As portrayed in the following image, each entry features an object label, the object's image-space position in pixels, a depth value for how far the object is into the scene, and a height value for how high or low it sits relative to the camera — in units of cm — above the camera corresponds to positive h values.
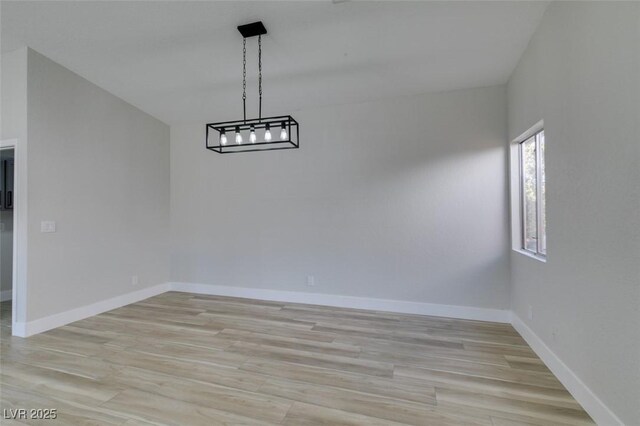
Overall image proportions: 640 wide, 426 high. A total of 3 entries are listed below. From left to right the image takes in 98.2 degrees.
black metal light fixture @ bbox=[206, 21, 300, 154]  246 +91
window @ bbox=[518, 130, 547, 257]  265 +20
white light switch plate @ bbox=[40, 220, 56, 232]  302 -11
